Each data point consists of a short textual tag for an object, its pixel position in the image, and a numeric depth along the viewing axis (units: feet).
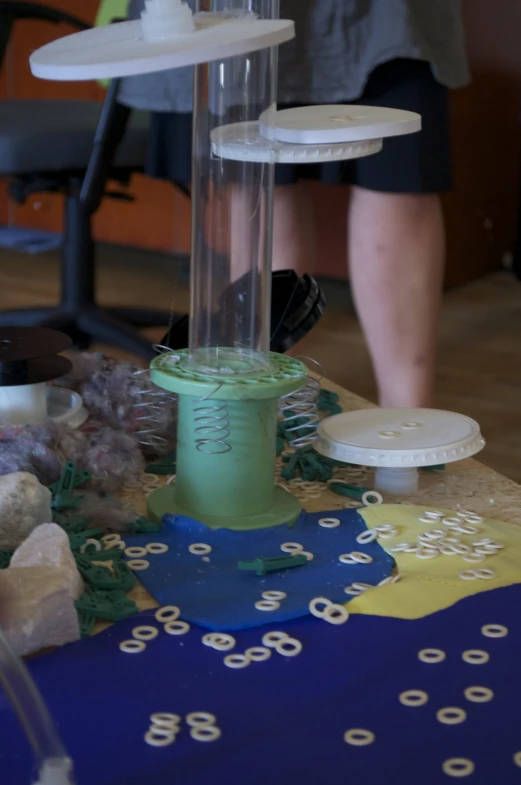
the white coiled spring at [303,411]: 4.11
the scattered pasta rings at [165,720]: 3.03
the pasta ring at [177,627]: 3.32
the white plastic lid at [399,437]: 3.79
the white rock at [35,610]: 3.19
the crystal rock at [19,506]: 3.56
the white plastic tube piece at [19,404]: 3.96
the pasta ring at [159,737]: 3.00
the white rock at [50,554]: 3.37
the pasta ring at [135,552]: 3.61
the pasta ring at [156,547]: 3.63
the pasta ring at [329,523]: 3.77
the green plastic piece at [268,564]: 3.52
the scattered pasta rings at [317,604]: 3.37
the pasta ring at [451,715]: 3.06
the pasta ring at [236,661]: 3.22
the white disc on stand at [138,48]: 3.12
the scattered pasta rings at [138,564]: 3.55
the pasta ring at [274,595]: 3.42
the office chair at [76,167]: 6.51
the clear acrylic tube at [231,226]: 3.65
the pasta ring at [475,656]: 3.23
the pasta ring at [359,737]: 3.00
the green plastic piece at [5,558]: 3.49
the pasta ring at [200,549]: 3.61
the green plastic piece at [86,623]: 3.30
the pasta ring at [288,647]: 3.26
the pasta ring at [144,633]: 3.30
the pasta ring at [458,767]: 2.94
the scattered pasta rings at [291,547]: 3.63
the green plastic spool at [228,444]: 3.64
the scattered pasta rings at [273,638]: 3.29
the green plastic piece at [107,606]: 3.35
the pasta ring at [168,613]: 3.36
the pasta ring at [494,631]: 3.32
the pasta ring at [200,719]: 3.05
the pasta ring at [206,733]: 3.01
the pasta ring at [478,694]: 3.12
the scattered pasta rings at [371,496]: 3.88
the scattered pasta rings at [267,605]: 3.38
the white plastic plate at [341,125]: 3.56
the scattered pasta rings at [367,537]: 3.68
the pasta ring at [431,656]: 3.23
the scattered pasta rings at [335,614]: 3.36
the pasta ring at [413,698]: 3.11
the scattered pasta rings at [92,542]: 3.63
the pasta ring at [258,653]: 3.24
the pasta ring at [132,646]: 3.25
